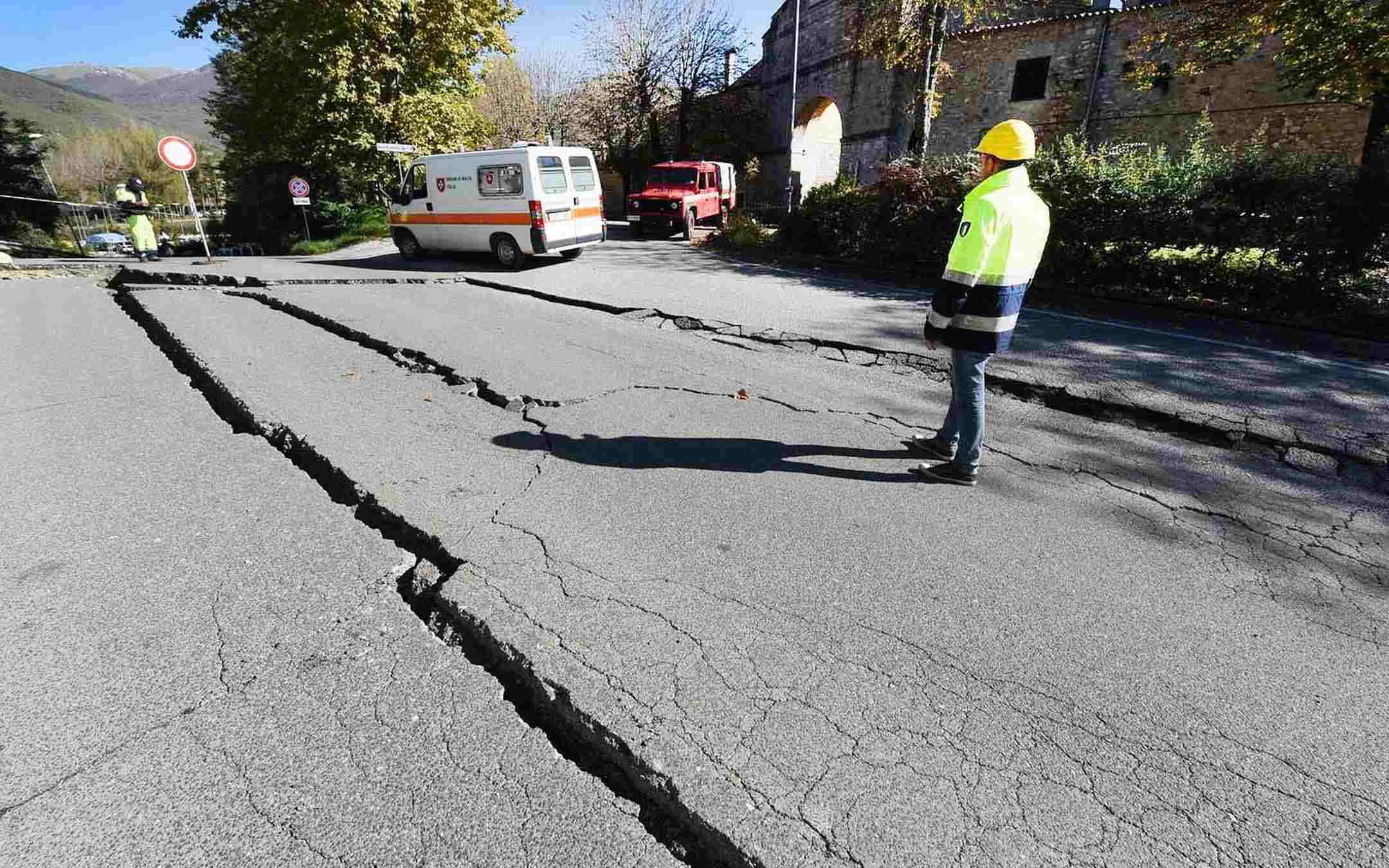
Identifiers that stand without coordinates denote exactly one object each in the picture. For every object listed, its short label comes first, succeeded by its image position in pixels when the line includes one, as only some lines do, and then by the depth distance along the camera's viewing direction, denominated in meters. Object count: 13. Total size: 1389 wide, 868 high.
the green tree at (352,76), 20.89
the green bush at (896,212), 11.30
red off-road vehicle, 20.12
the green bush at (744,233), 16.48
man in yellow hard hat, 3.50
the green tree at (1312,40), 10.55
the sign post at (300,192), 20.53
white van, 12.66
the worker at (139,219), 14.74
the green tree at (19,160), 33.84
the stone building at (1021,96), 21.02
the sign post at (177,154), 13.72
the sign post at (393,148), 18.14
